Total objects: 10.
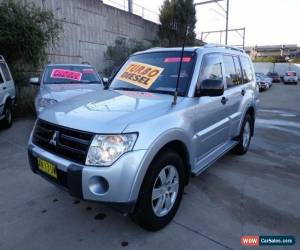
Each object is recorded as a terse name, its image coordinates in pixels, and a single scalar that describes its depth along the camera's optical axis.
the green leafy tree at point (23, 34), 8.41
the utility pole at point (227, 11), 21.56
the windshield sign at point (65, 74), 7.04
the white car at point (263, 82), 20.83
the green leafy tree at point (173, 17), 20.33
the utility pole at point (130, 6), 18.42
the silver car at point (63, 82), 5.84
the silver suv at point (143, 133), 2.13
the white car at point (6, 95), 6.29
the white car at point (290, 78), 30.12
